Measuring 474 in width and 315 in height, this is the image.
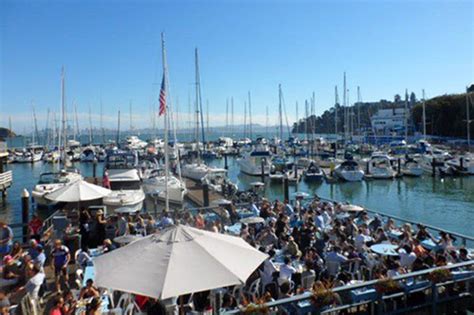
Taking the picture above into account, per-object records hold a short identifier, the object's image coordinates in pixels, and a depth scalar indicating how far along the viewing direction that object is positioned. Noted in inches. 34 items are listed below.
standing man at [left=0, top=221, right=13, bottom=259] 467.5
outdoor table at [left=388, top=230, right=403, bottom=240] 543.2
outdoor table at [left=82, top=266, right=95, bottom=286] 371.8
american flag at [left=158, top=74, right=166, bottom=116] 712.4
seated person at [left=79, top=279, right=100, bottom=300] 323.3
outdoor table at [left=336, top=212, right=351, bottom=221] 628.2
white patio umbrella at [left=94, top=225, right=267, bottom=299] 225.9
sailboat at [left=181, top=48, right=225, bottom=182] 1595.7
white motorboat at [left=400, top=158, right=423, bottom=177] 1920.5
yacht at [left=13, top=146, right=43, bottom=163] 2933.1
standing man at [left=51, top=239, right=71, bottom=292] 413.4
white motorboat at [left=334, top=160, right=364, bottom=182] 1797.5
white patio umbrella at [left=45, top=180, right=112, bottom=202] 569.0
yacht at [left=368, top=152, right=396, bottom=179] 1873.8
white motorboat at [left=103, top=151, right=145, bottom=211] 981.2
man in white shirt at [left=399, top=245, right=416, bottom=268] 402.9
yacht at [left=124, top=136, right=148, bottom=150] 3530.0
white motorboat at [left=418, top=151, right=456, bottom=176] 1937.7
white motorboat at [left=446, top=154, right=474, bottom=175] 1929.1
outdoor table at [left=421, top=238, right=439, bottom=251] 482.9
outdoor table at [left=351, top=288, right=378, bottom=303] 312.7
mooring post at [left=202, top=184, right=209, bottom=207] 1017.5
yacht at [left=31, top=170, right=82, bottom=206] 1164.1
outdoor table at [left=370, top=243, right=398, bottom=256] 435.5
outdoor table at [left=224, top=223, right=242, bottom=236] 569.0
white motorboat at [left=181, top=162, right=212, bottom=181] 1632.6
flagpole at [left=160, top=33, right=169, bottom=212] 691.6
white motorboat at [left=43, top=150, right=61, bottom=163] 2761.6
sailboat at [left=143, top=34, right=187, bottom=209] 1147.9
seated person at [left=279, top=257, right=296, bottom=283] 369.7
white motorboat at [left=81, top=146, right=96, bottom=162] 3024.1
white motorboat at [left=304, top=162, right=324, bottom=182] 1828.2
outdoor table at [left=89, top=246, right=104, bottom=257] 459.7
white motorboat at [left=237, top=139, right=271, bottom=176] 1912.0
